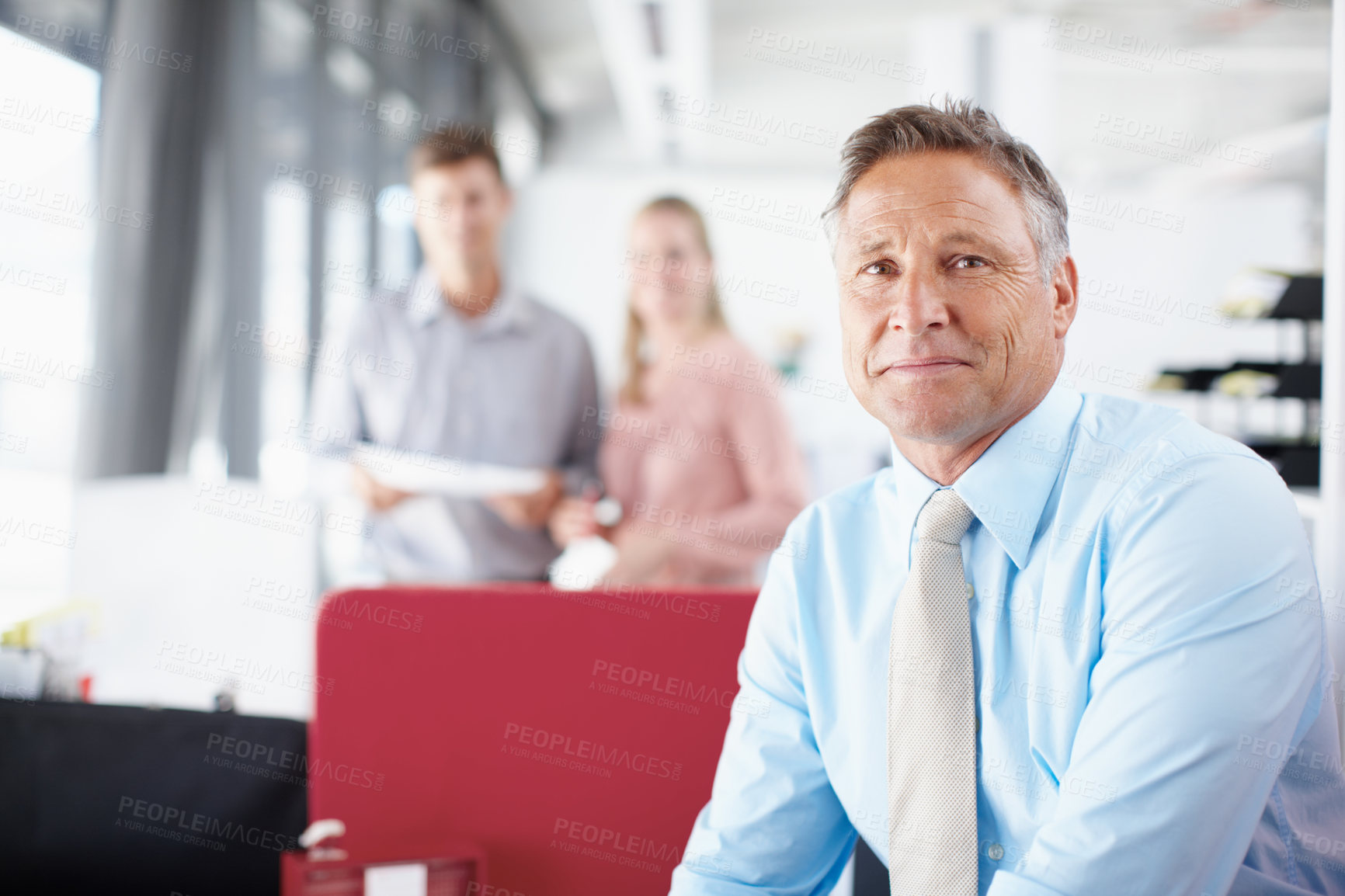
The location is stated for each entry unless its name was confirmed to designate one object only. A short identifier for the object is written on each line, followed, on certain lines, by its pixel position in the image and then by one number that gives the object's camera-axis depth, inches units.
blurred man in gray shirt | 111.3
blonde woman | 110.0
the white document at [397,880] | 52.5
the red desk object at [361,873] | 51.6
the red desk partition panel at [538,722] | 56.7
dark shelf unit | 76.0
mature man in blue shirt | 37.0
